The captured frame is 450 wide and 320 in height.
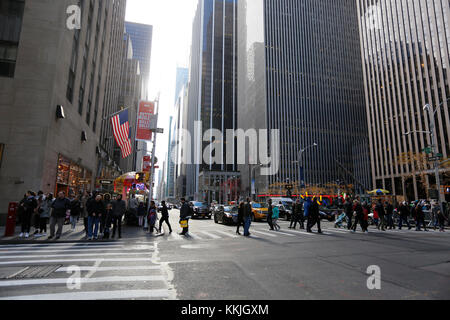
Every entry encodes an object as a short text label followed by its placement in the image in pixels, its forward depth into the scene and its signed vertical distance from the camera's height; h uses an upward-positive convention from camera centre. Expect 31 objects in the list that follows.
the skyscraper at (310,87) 94.31 +44.94
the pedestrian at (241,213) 13.56 -0.84
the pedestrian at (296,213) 17.14 -1.02
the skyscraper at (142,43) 133.75 +83.21
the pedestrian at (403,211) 17.47 -0.85
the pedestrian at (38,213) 11.58 -0.80
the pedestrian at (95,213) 11.06 -0.73
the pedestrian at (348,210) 15.91 -0.74
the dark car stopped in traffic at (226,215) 20.79 -1.48
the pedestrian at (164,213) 13.47 -0.86
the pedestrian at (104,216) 11.96 -0.91
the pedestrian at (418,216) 16.73 -1.14
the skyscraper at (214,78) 145.23 +72.28
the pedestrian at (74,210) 13.24 -0.72
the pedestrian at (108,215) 11.98 -0.89
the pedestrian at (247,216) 12.95 -0.96
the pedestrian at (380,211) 16.25 -0.85
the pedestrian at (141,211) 16.48 -0.92
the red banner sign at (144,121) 19.39 +5.91
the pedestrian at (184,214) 13.18 -0.89
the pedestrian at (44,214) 12.13 -0.87
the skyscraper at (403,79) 55.59 +30.37
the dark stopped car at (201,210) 30.41 -1.54
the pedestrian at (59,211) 10.82 -0.63
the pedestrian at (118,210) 12.01 -0.64
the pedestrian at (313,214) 14.24 -0.90
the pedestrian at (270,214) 15.61 -1.00
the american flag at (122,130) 23.16 +6.36
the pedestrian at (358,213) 14.52 -0.84
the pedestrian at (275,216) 16.02 -1.16
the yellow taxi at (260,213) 23.83 -1.45
